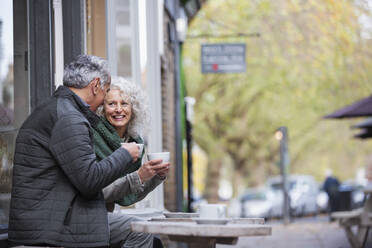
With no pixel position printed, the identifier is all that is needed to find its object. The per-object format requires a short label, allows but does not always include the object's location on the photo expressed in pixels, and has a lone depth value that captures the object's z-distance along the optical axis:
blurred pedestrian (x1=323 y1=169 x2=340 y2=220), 29.80
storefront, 6.71
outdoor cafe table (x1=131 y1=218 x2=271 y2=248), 4.10
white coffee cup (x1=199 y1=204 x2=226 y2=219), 4.59
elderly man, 4.63
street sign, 19.03
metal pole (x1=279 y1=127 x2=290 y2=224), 29.30
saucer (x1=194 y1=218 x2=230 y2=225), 4.35
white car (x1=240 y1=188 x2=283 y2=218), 35.00
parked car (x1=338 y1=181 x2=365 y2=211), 28.89
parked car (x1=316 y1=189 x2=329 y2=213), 41.21
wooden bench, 13.11
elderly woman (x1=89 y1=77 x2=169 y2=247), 5.57
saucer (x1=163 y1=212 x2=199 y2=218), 5.15
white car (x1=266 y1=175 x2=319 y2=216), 36.47
